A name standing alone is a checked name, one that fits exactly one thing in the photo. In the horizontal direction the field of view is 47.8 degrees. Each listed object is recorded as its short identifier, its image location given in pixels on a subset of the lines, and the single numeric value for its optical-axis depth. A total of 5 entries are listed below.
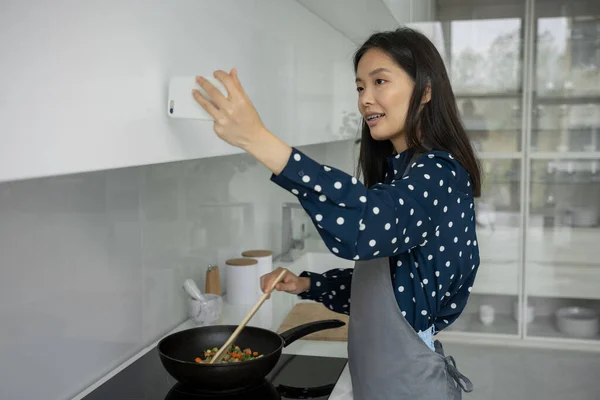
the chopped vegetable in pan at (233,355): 1.35
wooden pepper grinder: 1.90
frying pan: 1.21
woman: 1.21
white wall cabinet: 0.64
